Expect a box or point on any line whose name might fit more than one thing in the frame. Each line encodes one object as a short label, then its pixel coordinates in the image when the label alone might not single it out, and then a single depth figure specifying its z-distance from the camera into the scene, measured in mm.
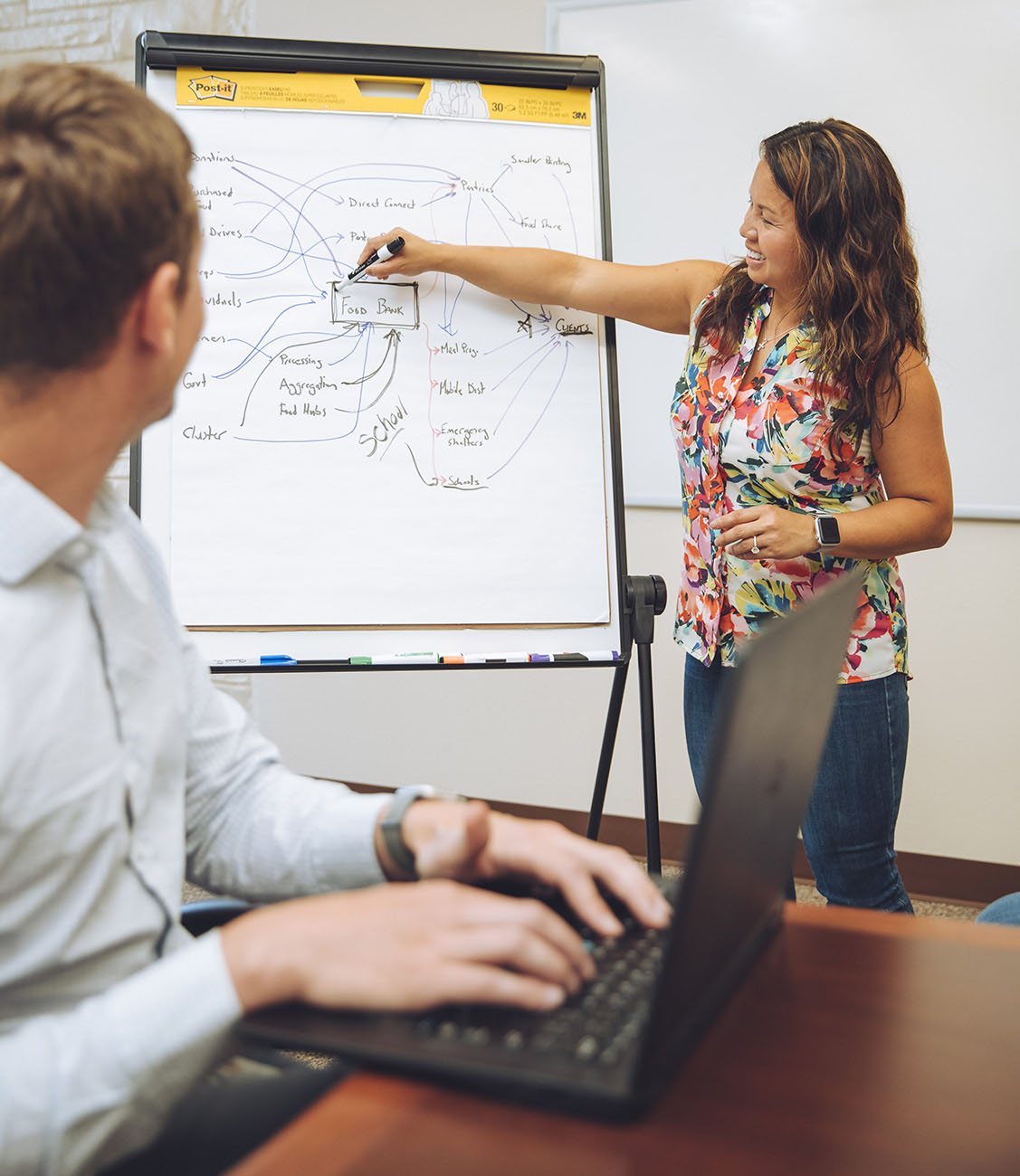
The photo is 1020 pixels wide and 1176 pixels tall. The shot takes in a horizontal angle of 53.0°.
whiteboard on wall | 2143
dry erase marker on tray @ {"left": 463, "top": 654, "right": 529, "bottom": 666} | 1545
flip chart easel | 1548
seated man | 519
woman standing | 1451
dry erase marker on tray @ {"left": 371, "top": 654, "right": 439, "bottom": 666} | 1543
